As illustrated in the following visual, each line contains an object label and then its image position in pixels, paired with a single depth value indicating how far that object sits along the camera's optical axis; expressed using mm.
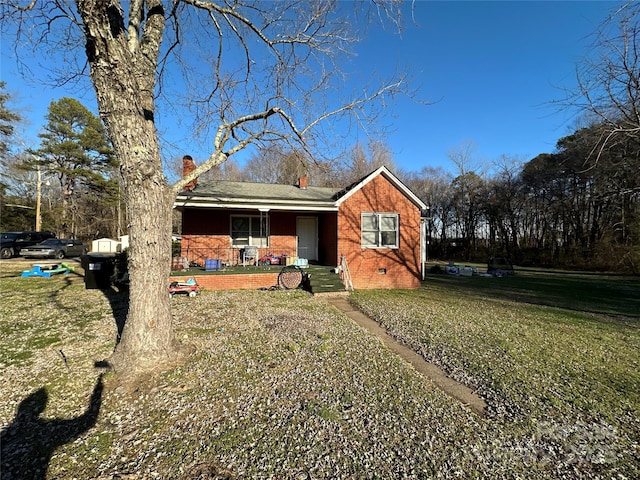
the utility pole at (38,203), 27806
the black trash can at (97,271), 10094
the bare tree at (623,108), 6164
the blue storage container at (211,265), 10469
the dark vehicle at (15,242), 19447
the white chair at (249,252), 11711
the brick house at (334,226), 11398
